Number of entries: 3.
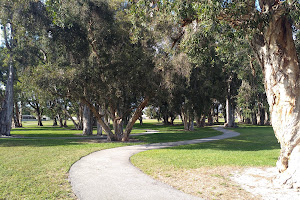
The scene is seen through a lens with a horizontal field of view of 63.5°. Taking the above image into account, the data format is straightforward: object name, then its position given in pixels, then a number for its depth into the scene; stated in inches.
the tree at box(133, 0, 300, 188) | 247.0
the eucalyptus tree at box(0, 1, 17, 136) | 947.3
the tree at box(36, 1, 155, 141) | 569.0
